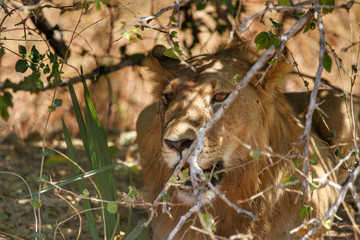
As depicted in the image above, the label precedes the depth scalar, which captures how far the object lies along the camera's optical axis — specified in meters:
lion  6.14
